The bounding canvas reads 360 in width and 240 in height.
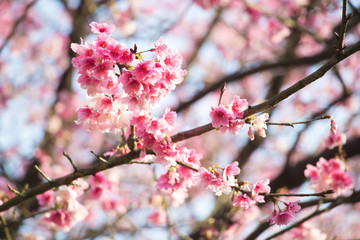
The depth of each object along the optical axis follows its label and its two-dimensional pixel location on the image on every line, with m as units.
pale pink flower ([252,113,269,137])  3.90
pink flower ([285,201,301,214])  3.90
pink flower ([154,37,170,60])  3.72
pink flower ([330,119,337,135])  3.96
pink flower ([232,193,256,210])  4.02
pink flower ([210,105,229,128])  3.75
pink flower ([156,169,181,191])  4.42
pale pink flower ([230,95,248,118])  3.83
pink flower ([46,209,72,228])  5.49
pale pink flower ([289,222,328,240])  6.11
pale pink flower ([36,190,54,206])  5.69
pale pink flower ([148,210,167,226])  8.78
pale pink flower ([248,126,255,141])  3.96
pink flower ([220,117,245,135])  3.83
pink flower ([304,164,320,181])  6.12
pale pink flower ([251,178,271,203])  3.89
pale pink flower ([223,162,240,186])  4.00
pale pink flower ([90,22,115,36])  3.82
